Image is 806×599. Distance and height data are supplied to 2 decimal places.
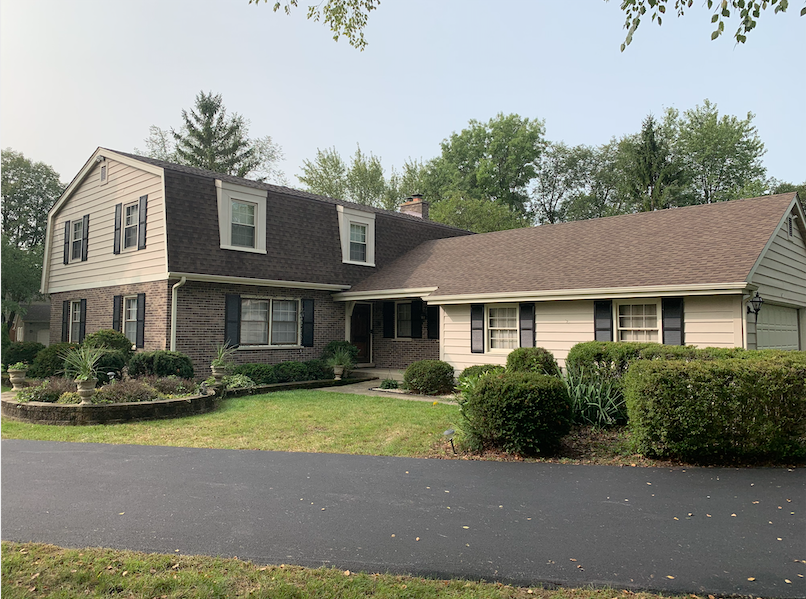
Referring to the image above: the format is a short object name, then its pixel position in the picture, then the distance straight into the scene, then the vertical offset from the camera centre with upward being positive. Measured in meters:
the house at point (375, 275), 12.85 +1.65
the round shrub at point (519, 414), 7.57 -1.04
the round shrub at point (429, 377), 14.27 -1.03
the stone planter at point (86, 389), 10.23 -0.96
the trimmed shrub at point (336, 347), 17.56 -0.36
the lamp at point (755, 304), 11.96 +0.71
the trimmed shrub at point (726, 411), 6.98 -0.90
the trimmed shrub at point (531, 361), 11.71 -0.49
